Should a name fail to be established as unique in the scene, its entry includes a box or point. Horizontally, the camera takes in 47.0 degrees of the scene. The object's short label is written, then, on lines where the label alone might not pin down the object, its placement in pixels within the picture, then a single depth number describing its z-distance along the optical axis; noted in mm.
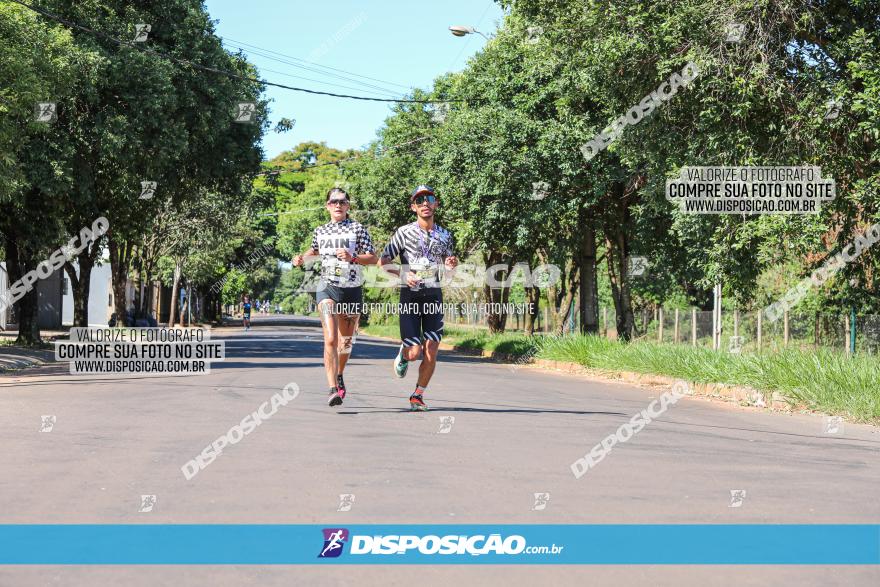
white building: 59375
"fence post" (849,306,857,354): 19672
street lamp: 25923
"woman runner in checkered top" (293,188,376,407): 10586
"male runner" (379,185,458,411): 10414
